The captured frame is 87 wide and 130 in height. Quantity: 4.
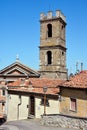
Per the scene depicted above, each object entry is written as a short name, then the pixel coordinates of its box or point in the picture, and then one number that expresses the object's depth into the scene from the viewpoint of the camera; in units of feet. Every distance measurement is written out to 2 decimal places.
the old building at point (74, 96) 69.83
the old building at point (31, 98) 89.66
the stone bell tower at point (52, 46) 132.05
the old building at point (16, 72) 129.39
